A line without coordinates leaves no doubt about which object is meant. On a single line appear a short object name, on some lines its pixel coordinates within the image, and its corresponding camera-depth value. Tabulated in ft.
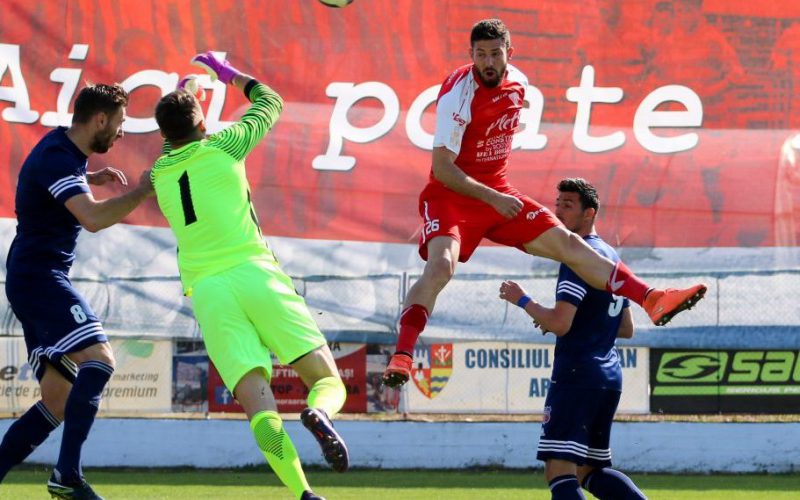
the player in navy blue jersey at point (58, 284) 47.80
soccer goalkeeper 38.68
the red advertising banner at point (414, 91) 82.84
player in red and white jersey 45.93
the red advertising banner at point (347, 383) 82.12
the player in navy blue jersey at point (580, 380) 44.78
